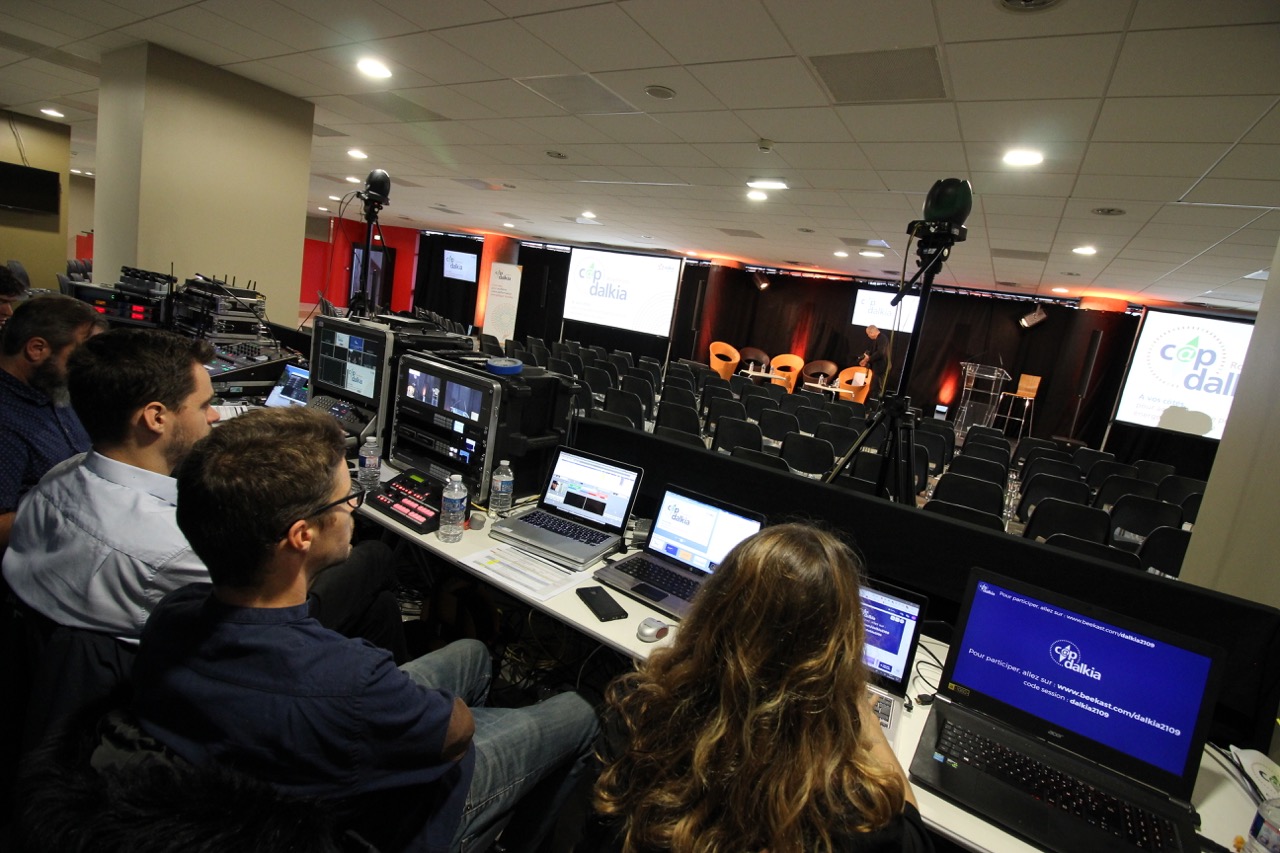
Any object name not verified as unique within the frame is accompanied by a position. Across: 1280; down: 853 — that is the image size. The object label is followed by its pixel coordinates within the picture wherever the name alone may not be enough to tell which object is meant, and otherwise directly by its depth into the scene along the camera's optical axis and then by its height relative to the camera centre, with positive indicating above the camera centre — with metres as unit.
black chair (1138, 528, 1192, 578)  3.32 -0.68
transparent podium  11.51 +0.08
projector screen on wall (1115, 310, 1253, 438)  8.36 +0.86
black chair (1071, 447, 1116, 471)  6.23 -0.43
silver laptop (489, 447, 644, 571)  2.18 -0.73
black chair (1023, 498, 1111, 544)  3.48 -0.63
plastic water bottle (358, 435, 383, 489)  2.60 -0.76
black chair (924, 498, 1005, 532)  2.83 -0.57
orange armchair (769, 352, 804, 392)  13.05 -0.05
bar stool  11.49 +0.06
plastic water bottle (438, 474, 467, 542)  2.22 -0.76
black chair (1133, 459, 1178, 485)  5.92 -0.43
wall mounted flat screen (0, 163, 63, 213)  7.20 +0.59
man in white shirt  1.20 -0.54
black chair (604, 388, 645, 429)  5.75 -0.66
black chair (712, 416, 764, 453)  4.87 -0.66
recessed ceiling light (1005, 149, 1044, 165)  3.60 +1.51
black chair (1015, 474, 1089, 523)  4.16 -0.55
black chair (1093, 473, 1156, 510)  4.73 -0.52
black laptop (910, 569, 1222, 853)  1.26 -0.73
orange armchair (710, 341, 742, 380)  13.27 -0.08
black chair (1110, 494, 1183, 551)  3.90 -0.59
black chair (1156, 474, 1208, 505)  5.06 -0.48
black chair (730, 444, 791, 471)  3.53 -0.58
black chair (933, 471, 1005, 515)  3.67 -0.60
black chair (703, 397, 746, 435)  5.87 -0.52
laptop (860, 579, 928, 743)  1.59 -0.69
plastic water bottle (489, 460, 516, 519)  2.44 -0.71
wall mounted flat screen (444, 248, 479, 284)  16.25 +1.22
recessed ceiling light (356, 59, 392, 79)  3.91 +1.51
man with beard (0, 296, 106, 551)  1.76 -0.50
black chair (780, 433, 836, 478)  4.79 -0.69
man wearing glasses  0.89 -0.61
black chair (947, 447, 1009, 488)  4.53 -0.54
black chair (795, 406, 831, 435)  6.53 -0.52
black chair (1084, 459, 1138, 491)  5.60 -0.50
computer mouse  1.72 -0.83
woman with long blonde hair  0.85 -0.56
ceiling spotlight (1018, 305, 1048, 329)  11.21 +1.68
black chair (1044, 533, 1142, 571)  2.66 -0.59
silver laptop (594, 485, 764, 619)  1.97 -0.71
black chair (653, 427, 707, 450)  3.74 -0.57
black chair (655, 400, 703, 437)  5.47 -0.65
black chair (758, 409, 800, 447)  5.86 -0.60
